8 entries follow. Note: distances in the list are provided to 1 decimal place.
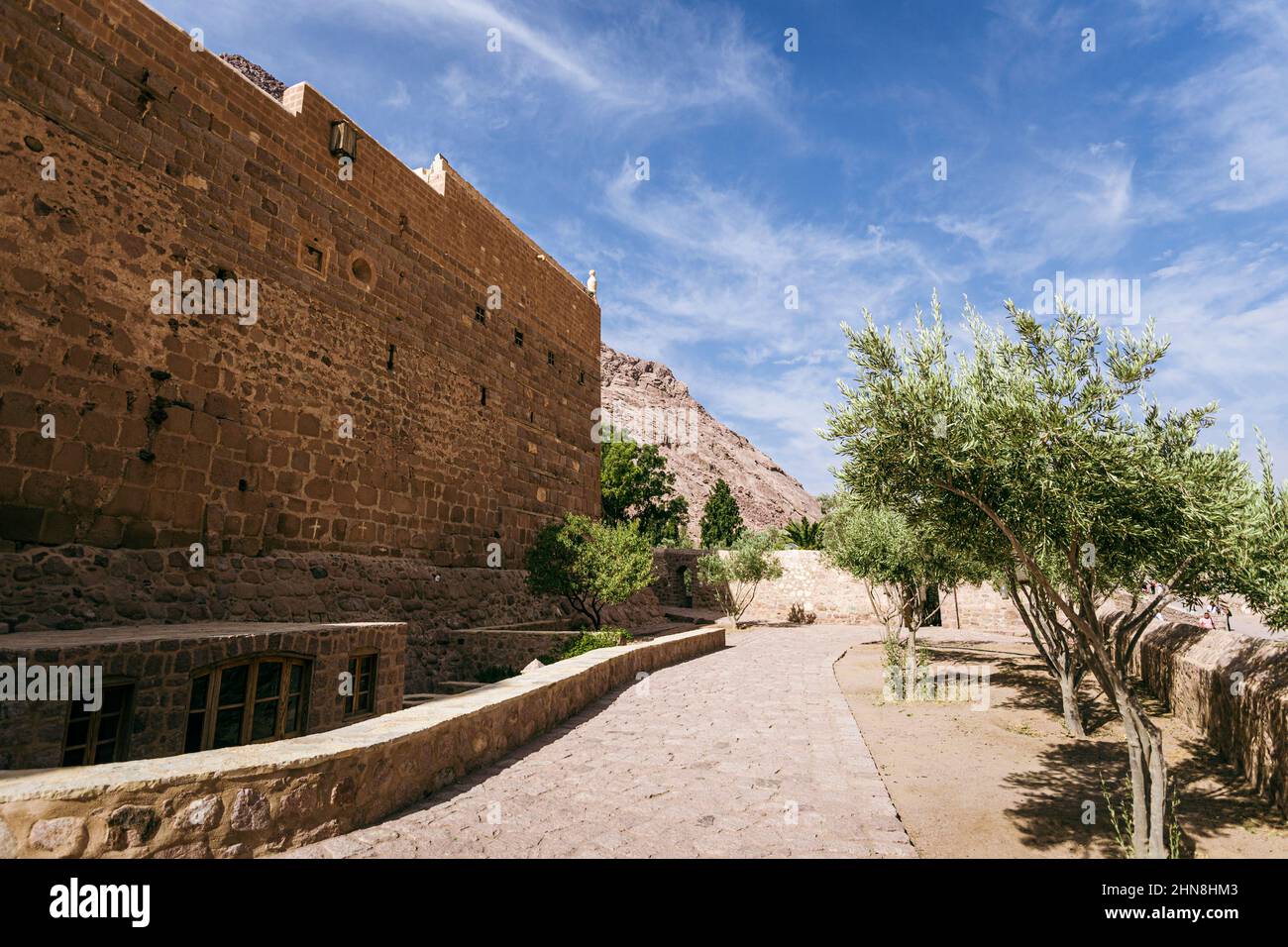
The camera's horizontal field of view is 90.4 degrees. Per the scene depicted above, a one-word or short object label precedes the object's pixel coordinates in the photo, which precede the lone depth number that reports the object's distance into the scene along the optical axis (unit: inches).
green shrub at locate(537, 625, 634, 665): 527.8
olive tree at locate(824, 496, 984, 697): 581.9
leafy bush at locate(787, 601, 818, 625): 1232.2
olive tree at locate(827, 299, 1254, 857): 200.4
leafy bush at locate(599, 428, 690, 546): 1579.7
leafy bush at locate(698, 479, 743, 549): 1980.8
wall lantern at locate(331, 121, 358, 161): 488.7
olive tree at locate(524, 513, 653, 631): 602.5
